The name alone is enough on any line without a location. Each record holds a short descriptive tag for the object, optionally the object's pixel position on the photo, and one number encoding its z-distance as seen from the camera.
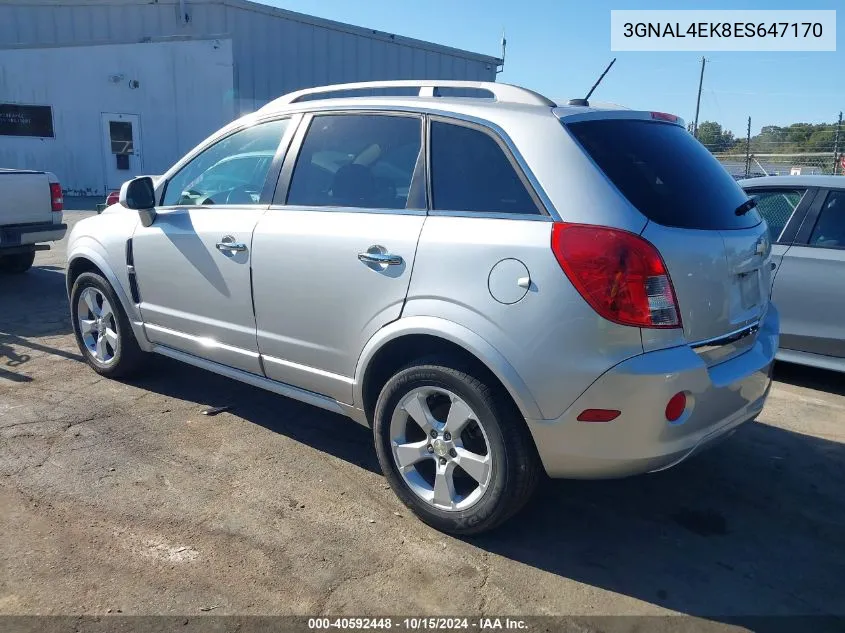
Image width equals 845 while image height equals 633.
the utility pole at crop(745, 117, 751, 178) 14.64
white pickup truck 7.93
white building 18.94
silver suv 2.65
